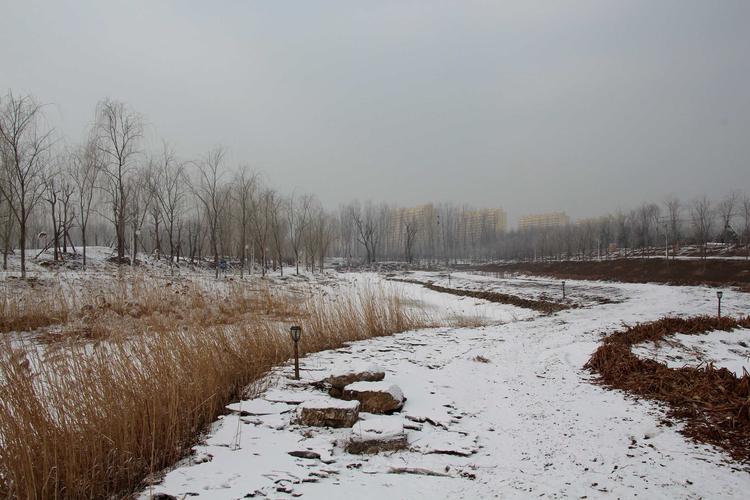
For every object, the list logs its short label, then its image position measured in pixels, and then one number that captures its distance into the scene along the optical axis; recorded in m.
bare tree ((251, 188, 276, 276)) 31.53
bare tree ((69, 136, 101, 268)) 20.99
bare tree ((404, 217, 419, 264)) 60.50
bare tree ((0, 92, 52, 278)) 14.84
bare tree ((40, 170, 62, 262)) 21.62
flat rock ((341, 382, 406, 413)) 3.60
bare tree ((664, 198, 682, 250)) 45.70
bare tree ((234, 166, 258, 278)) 28.61
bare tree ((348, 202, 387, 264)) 57.53
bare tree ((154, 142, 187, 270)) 27.20
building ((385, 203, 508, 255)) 72.62
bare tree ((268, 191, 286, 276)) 34.03
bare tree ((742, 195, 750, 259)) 39.47
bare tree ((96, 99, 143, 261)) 19.56
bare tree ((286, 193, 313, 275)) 41.72
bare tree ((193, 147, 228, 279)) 26.64
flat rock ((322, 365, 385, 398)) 4.05
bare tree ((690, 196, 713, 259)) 40.33
